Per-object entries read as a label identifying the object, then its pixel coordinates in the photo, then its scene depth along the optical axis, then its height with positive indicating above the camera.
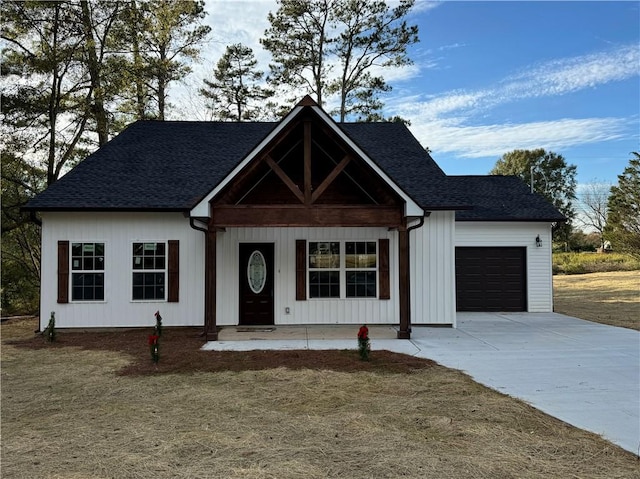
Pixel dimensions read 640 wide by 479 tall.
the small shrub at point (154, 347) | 7.44 -1.55
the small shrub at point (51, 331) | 9.71 -1.66
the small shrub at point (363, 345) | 7.80 -1.65
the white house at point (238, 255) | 10.96 -0.04
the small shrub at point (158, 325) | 9.90 -1.59
